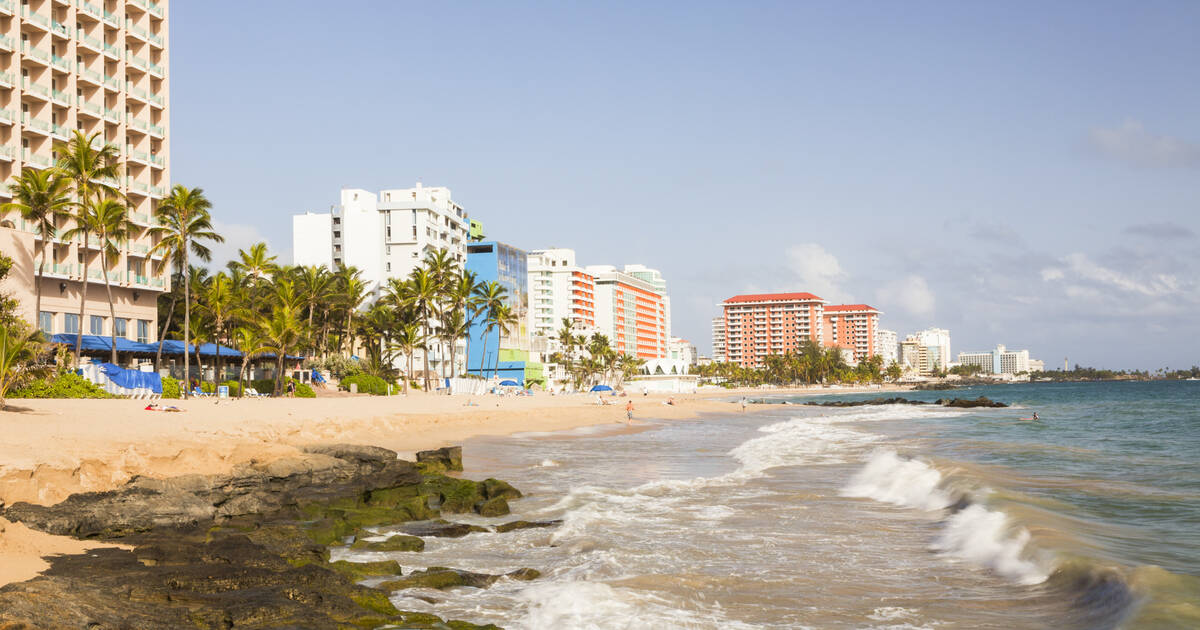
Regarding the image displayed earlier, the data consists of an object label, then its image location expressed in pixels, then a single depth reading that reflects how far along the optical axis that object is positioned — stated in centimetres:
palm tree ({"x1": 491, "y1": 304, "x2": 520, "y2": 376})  10259
